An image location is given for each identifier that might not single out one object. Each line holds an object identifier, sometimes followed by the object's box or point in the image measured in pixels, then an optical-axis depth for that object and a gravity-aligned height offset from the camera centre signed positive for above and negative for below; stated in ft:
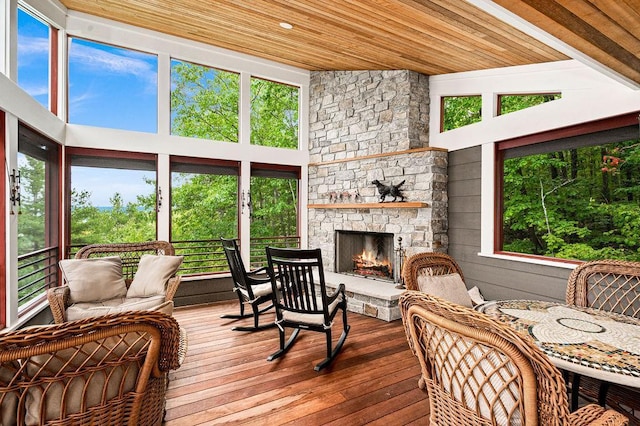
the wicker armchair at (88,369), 3.56 -1.89
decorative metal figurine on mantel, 15.56 +0.95
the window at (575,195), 10.37 +0.59
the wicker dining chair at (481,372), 3.49 -1.90
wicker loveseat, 9.50 -2.47
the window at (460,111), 14.44 +4.53
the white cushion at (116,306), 9.39 -2.94
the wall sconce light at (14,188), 9.67 +0.58
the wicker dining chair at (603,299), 6.10 -2.43
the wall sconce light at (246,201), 17.85 +0.45
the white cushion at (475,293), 13.01 -3.26
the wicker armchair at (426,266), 8.84 -1.58
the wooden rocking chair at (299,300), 9.68 -2.71
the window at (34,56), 11.26 +5.58
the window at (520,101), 12.05 +4.21
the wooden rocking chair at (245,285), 12.17 -2.95
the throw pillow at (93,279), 10.04 -2.22
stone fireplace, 14.85 +1.95
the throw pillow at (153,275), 11.09 -2.23
